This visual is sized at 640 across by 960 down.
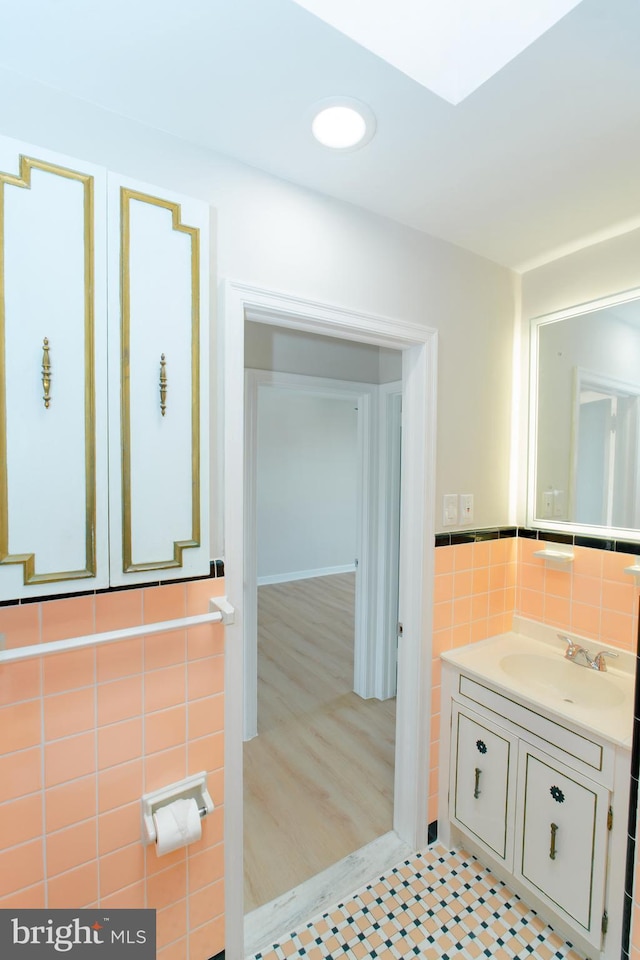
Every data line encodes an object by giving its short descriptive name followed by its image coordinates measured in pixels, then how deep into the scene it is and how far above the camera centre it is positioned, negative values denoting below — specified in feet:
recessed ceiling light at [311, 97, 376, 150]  3.47 +2.98
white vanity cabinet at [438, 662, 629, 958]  4.19 -3.77
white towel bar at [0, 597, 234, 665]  3.06 -1.36
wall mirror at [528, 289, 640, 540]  5.40 +0.70
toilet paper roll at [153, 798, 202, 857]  3.56 -3.08
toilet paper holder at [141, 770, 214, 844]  3.67 -3.01
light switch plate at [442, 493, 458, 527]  5.79 -0.55
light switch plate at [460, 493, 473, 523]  5.97 -0.54
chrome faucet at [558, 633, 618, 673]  5.35 -2.40
